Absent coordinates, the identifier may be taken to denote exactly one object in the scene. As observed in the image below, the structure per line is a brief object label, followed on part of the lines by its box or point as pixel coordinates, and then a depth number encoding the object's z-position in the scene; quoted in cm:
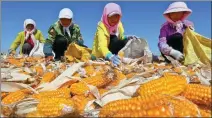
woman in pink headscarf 282
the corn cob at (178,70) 154
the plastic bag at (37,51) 358
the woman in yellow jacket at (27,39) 432
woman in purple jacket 269
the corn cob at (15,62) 244
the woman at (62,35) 327
